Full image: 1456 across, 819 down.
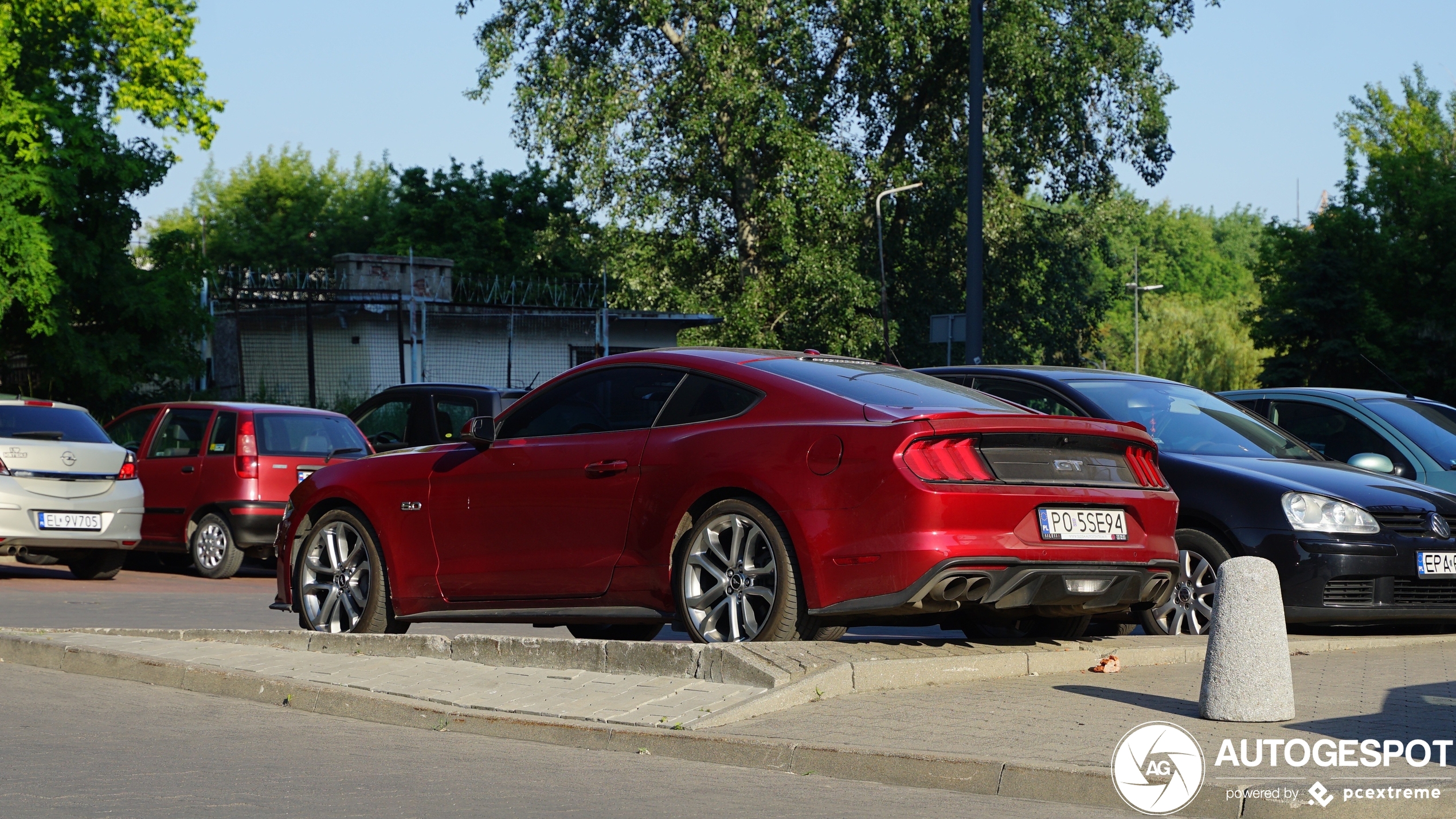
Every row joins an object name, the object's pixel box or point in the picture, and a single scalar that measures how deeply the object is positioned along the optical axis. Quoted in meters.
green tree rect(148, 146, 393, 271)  77.62
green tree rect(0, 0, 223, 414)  26.22
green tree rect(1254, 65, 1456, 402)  42.84
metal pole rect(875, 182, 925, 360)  33.91
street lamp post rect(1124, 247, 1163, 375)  72.50
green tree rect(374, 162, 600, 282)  59.91
